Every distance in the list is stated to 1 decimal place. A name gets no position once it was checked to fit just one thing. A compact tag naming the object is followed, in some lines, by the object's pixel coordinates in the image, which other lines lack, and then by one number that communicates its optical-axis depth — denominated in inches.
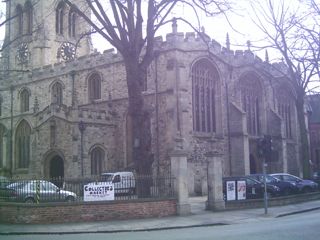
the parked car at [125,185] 714.8
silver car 685.9
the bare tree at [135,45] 793.6
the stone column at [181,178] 740.0
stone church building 1184.8
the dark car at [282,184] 1046.4
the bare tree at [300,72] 1043.8
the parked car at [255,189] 984.8
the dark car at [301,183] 1088.2
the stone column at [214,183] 796.0
